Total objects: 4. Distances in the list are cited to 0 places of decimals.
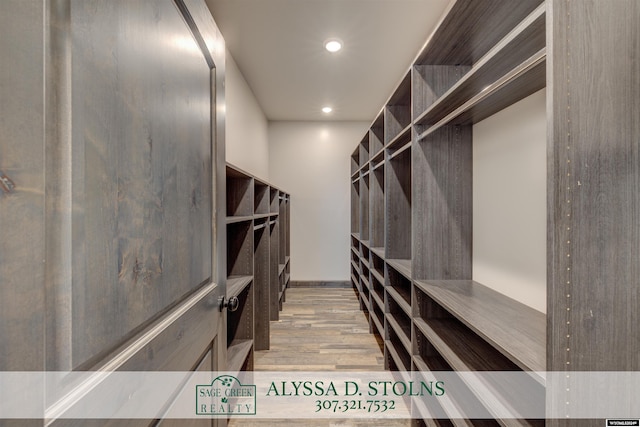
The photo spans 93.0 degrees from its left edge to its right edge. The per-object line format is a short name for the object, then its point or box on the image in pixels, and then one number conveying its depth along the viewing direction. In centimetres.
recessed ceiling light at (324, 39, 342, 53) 252
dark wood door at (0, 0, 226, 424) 35
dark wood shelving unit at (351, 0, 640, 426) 69
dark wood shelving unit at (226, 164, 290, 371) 188
